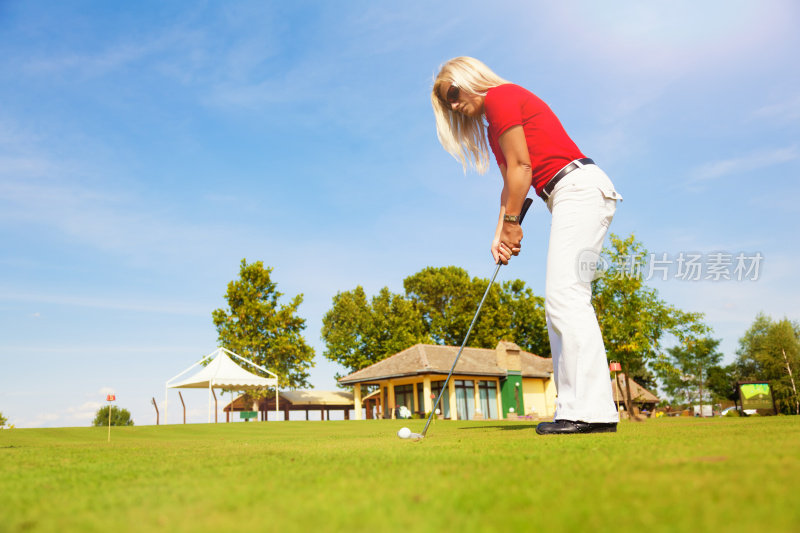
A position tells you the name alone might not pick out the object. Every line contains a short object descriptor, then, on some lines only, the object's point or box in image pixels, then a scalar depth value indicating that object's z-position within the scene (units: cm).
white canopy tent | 2698
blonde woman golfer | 385
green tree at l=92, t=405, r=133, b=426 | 4262
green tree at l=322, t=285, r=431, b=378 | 4275
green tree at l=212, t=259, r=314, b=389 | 3706
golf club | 461
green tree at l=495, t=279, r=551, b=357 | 4462
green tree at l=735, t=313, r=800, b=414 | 2699
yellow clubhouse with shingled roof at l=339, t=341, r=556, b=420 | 3322
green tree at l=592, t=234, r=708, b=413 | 2252
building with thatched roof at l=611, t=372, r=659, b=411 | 4196
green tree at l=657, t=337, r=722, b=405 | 6431
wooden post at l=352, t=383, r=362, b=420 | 3741
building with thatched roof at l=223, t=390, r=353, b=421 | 4478
